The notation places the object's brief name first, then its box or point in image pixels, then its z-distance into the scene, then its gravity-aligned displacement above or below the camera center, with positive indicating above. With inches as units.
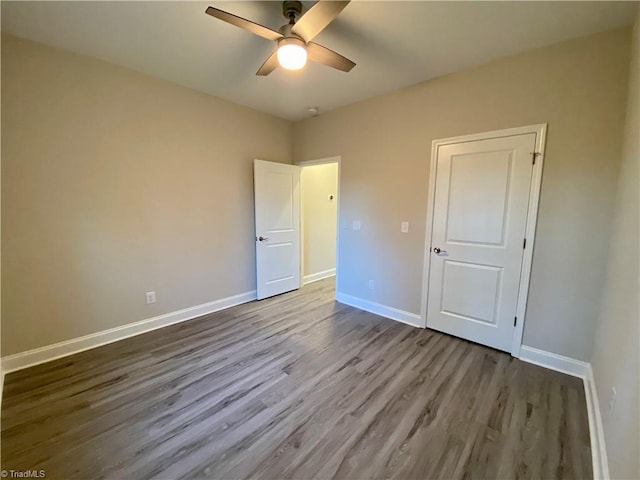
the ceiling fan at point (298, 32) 60.1 +43.6
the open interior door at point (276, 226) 149.7 -10.1
